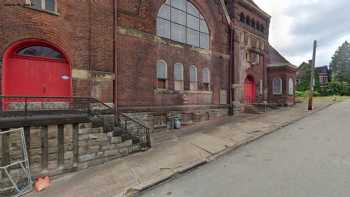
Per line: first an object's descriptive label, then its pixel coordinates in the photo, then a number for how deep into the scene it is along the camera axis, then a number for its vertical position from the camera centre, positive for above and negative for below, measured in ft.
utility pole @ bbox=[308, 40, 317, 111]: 66.28 +6.72
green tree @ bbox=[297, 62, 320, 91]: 146.61 +10.96
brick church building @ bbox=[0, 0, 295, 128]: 29.53 +7.27
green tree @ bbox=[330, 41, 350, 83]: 157.79 +24.01
